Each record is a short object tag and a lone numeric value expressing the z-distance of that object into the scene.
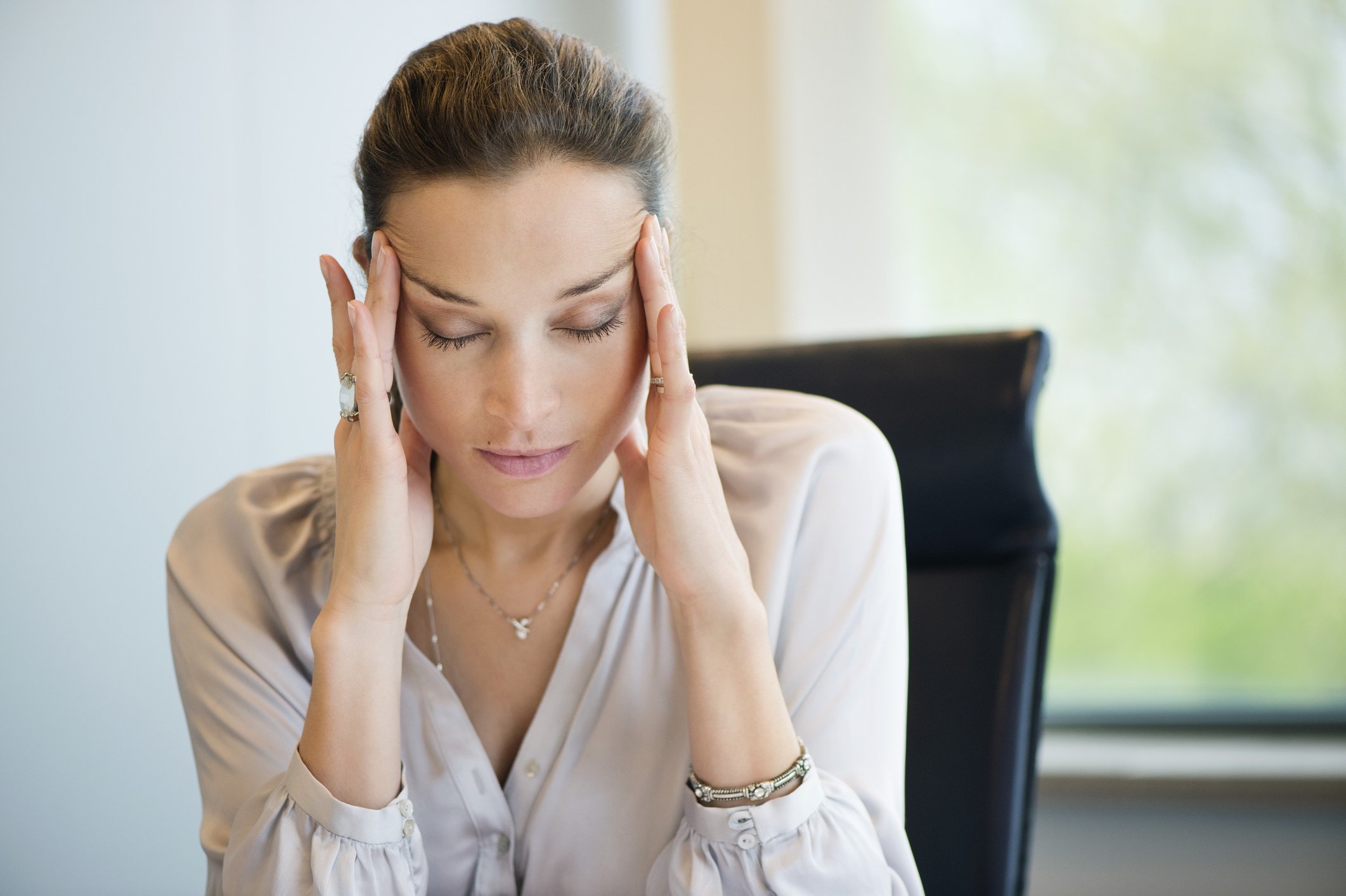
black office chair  1.26
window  2.29
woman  1.00
